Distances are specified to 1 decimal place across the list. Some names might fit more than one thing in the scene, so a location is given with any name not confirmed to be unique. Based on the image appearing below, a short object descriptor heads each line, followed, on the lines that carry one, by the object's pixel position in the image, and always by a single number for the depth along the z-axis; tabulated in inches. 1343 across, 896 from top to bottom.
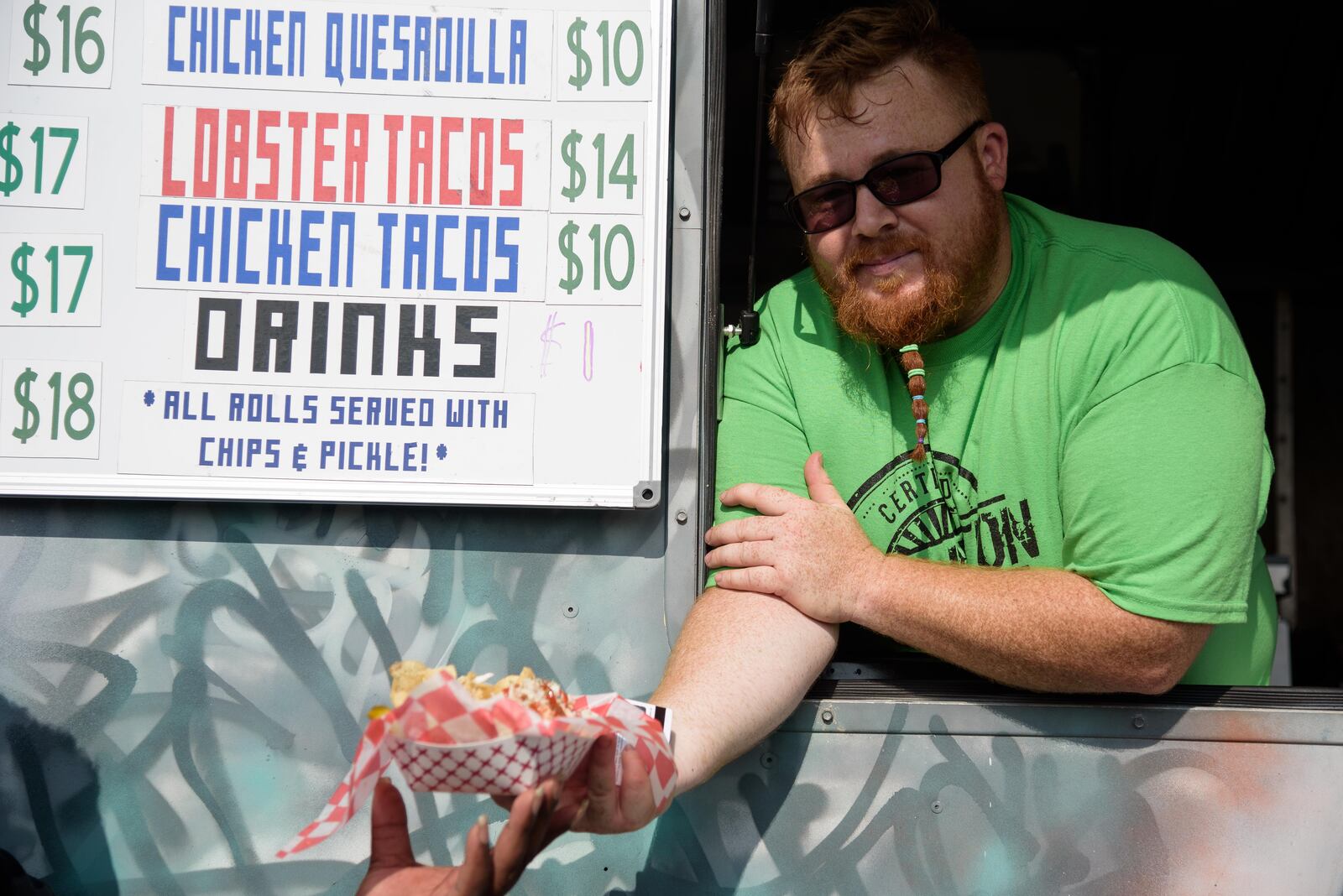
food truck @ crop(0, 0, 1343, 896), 79.1
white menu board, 79.7
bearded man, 74.3
